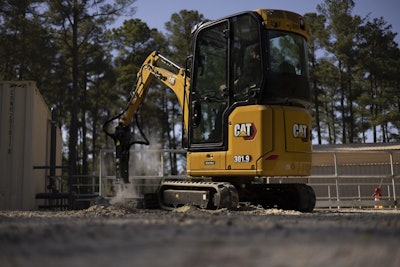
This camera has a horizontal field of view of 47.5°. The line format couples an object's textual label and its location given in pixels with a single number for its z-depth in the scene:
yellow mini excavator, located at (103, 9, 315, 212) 7.10
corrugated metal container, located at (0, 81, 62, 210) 10.12
